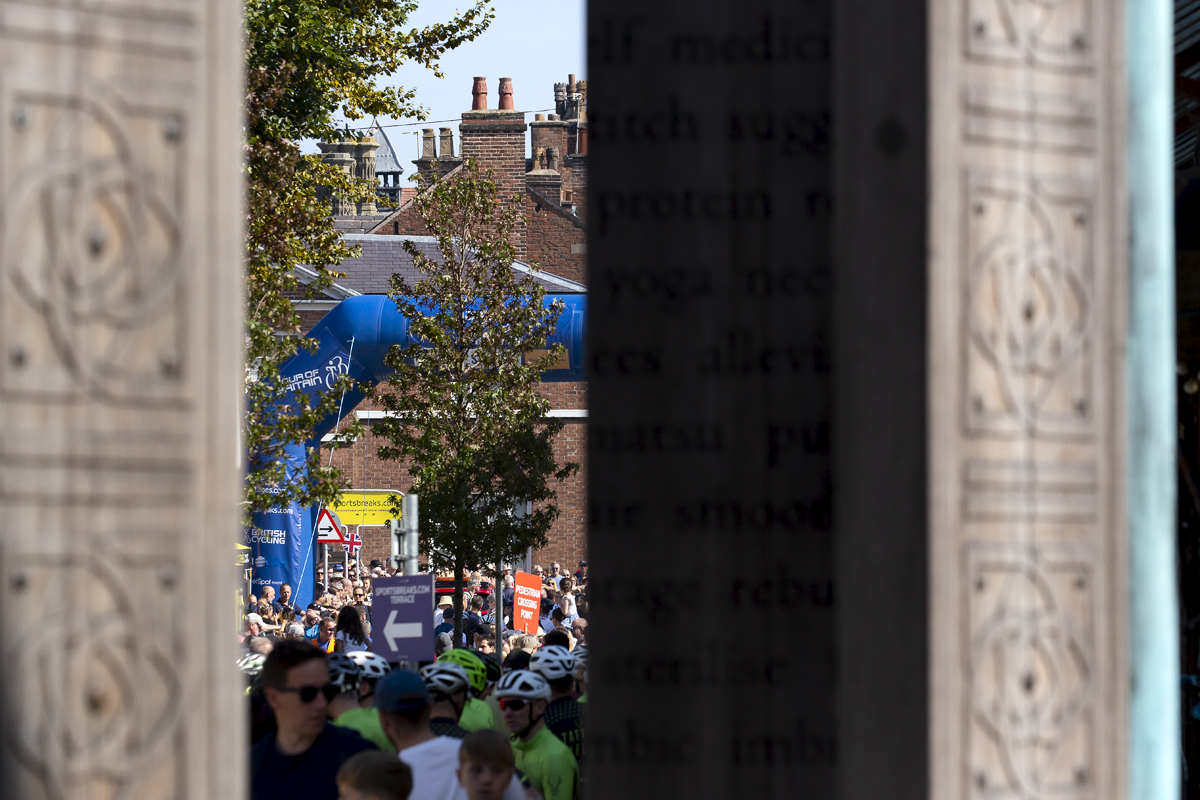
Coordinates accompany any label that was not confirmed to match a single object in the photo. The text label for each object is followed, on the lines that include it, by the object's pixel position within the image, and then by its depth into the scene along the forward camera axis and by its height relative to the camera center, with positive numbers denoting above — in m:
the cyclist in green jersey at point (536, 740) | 14.14 -1.50
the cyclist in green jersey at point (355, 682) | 14.87 -1.37
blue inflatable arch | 44.00 +1.07
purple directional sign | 23.31 -1.45
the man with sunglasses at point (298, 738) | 10.79 -1.11
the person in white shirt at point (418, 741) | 12.20 -1.29
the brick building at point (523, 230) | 93.69 +7.24
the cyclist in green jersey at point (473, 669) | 15.95 -1.39
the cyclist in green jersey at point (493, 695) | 15.28 -1.49
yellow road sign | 59.84 -1.58
